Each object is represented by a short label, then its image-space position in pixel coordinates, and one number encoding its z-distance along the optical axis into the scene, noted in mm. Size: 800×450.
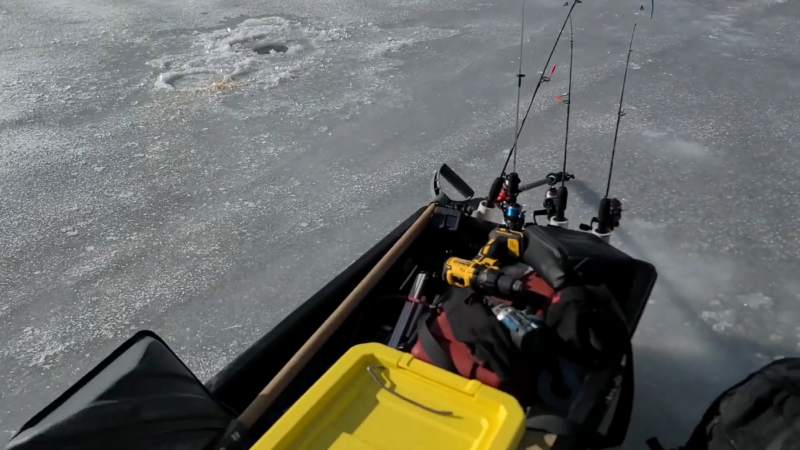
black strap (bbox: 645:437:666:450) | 1410
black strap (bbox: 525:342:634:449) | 1191
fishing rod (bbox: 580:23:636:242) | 1759
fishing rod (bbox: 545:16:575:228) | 1848
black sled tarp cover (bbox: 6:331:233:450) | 1049
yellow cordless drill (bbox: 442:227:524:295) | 1428
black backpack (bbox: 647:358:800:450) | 1176
